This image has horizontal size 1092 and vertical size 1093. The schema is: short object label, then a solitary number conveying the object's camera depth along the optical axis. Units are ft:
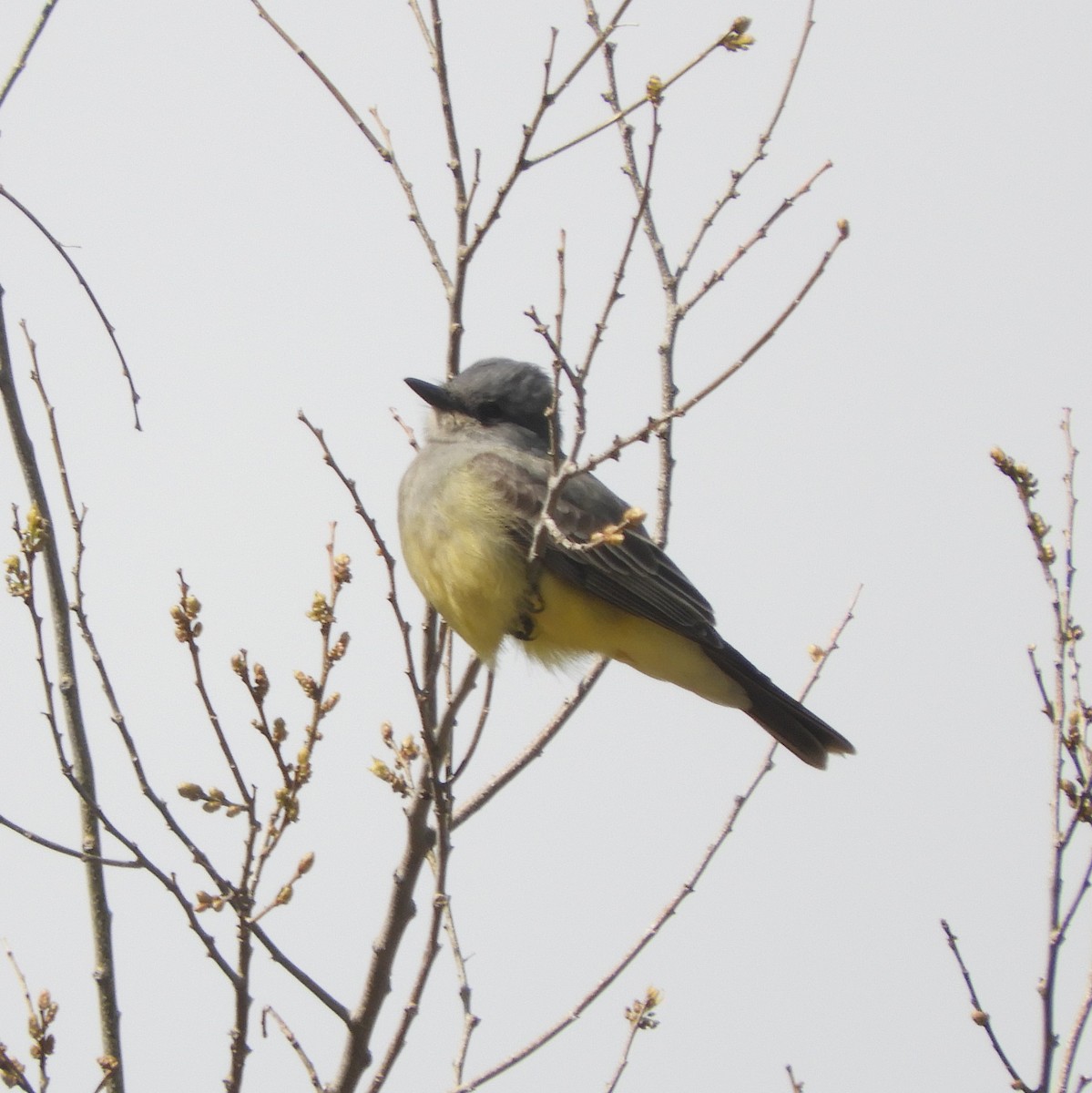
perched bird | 36.22
